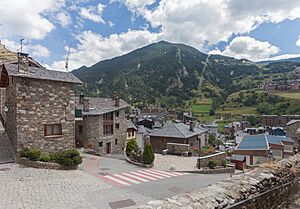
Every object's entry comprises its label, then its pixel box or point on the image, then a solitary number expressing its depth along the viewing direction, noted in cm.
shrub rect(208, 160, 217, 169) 2145
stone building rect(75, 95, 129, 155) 2938
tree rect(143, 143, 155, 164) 2032
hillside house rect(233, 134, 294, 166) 3781
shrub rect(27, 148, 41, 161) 1519
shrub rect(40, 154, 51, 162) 1532
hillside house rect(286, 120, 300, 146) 6352
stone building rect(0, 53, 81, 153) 1594
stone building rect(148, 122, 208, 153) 3328
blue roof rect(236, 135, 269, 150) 3975
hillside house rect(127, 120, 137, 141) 3889
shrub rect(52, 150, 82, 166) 1552
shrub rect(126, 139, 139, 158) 2294
